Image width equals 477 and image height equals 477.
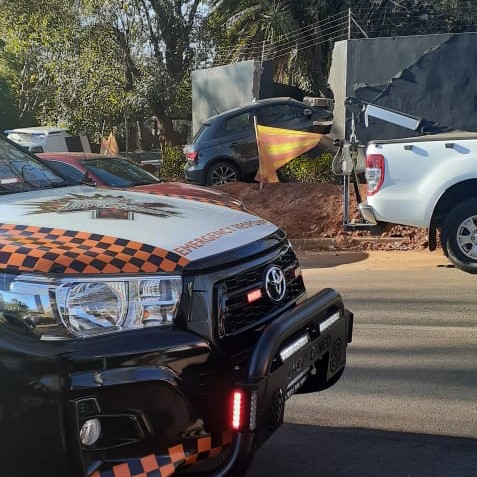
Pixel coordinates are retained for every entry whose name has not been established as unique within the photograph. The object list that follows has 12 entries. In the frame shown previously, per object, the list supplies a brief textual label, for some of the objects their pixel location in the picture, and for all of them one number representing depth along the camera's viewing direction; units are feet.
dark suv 44.96
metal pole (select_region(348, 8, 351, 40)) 49.96
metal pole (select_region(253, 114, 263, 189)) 38.60
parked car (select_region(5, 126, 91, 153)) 61.98
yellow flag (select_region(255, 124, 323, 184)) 37.47
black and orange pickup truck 7.55
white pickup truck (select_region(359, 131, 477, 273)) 24.26
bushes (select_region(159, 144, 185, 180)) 54.19
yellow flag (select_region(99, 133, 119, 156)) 56.29
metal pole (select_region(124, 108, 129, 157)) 70.37
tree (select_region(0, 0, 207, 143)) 66.90
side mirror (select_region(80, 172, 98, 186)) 14.40
